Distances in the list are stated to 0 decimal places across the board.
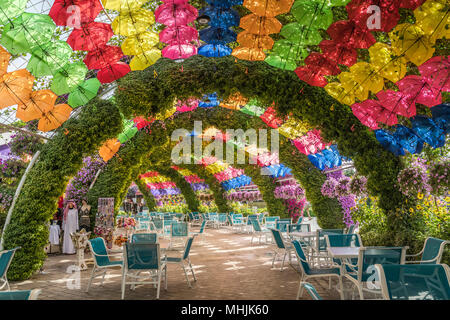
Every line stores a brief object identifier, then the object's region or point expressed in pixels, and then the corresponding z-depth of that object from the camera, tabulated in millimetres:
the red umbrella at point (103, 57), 5199
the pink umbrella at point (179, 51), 5402
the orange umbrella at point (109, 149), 9602
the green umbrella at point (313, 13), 4243
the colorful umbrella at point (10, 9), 3908
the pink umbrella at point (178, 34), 4902
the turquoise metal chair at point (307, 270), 4316
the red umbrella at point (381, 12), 4012
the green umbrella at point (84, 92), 6180
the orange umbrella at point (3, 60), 4750
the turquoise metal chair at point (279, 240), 6688
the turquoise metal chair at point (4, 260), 4184
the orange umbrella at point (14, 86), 5207
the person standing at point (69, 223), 9695
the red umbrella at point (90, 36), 4605
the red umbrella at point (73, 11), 3938
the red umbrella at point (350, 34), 4357
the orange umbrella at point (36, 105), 5793
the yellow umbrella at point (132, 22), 4445
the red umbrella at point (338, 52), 4789
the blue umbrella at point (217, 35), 5195
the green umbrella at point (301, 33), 4730
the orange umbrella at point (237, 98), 7512
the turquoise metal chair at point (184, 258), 5668
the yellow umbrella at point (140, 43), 4945
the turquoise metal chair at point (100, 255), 5395
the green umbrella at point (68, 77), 5531
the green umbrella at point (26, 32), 4281
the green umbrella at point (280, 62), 5754
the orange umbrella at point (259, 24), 4473
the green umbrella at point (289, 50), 5309
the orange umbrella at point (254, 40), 4801
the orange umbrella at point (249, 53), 5387
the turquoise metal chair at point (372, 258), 3805
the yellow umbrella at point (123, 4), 4186
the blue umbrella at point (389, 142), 6484
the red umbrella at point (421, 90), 4784
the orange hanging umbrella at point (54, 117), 6281
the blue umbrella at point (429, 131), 5387
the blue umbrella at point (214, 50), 5883
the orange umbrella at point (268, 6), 4098
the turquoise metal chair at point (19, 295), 2102
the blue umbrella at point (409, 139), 6023
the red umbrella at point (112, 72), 5525
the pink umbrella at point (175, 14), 4402
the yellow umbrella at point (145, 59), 5395
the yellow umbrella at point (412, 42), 4238
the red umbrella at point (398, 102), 5196
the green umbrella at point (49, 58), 4895
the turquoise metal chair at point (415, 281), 2398
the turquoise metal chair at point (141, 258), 4809
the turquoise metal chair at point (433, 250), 4367
